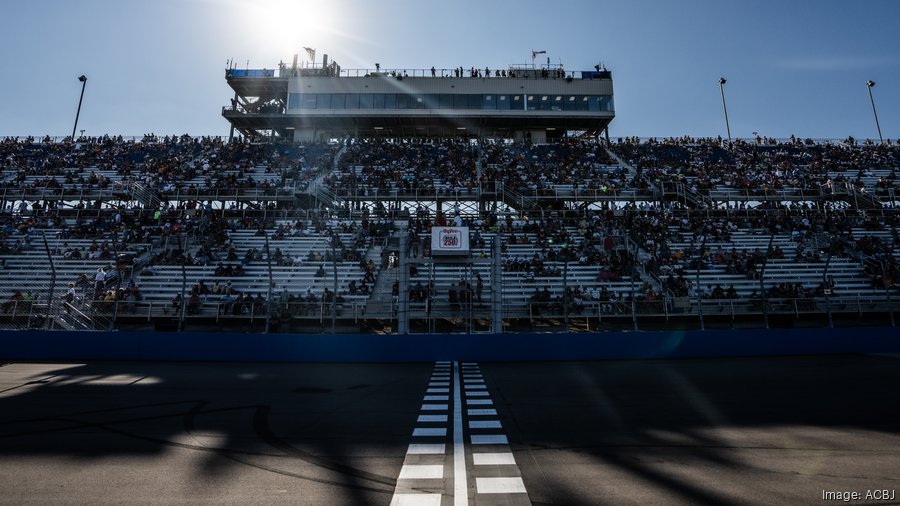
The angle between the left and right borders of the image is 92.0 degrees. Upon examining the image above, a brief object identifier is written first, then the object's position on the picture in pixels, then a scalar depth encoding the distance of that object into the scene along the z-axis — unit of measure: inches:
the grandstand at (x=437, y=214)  674.8
